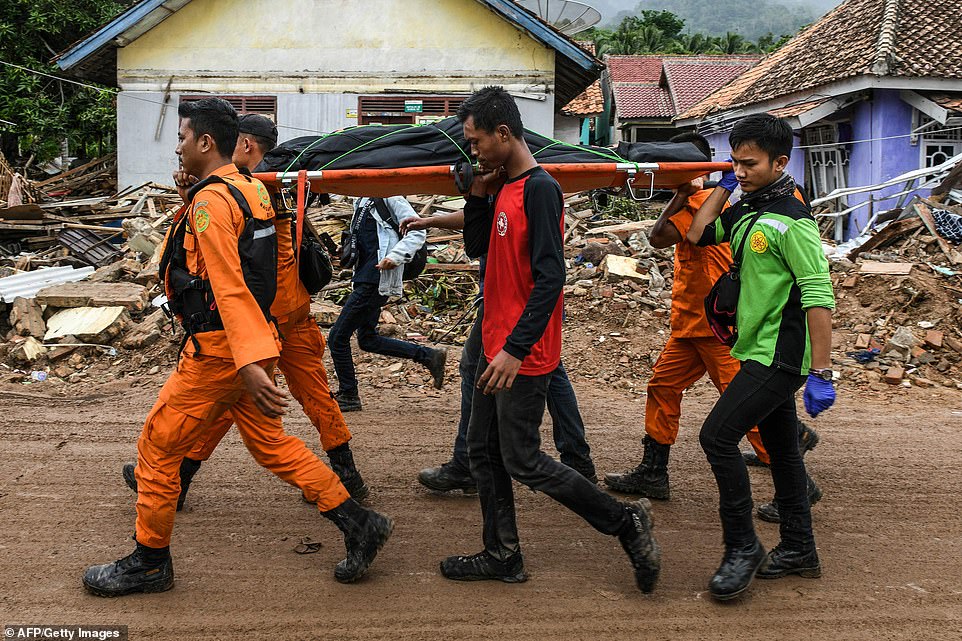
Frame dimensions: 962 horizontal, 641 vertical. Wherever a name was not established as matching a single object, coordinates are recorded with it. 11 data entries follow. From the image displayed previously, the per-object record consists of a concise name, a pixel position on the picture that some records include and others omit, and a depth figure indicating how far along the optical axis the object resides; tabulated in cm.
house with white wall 1530
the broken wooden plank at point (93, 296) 855
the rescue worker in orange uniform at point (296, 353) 428
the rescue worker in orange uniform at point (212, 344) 319
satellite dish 1739
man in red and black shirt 325
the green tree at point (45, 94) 1733
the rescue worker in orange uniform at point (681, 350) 440
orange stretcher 396
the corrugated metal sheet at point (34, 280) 885
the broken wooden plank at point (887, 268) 930
